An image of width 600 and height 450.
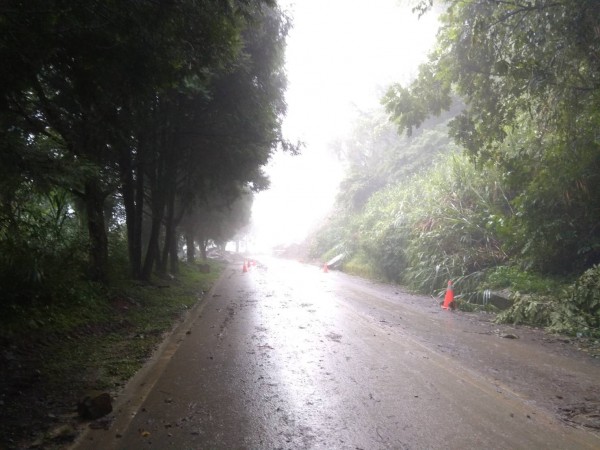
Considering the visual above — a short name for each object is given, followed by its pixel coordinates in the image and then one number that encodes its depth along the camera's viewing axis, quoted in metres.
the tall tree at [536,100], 8.52
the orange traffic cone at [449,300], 11.83
